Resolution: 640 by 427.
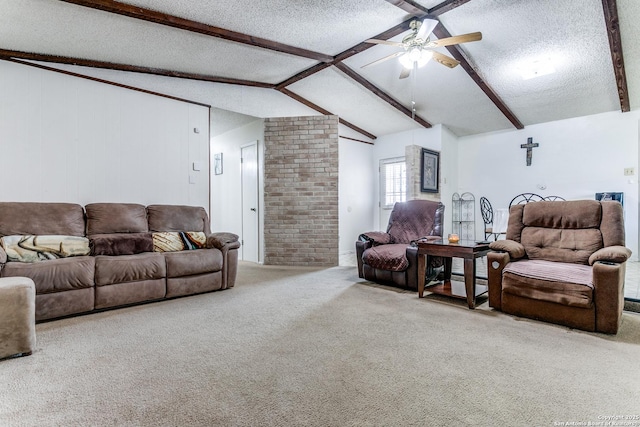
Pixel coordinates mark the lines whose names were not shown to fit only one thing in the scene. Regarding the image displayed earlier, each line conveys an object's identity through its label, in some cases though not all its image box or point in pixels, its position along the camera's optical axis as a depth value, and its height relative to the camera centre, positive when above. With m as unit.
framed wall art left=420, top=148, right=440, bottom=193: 6.33 +0.70
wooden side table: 2.87 -0.48
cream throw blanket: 2.76 -0.37
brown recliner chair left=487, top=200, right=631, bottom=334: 2.24 -0.48
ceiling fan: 3.14 +1.71
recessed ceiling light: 4.23 +1.87
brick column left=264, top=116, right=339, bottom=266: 5.17 +0.28
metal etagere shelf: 6.95 -0.19
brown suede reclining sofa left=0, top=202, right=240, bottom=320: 2.62 -0.49
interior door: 5.50 +0.05
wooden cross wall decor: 6.16 +1.14
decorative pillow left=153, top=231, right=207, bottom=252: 3.58 -0.40
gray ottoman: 1.88 -0.67
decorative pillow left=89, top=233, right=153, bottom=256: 3.17 -0.38
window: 7.00 +0.56
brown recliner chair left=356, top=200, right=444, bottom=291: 3.48 -0.47
